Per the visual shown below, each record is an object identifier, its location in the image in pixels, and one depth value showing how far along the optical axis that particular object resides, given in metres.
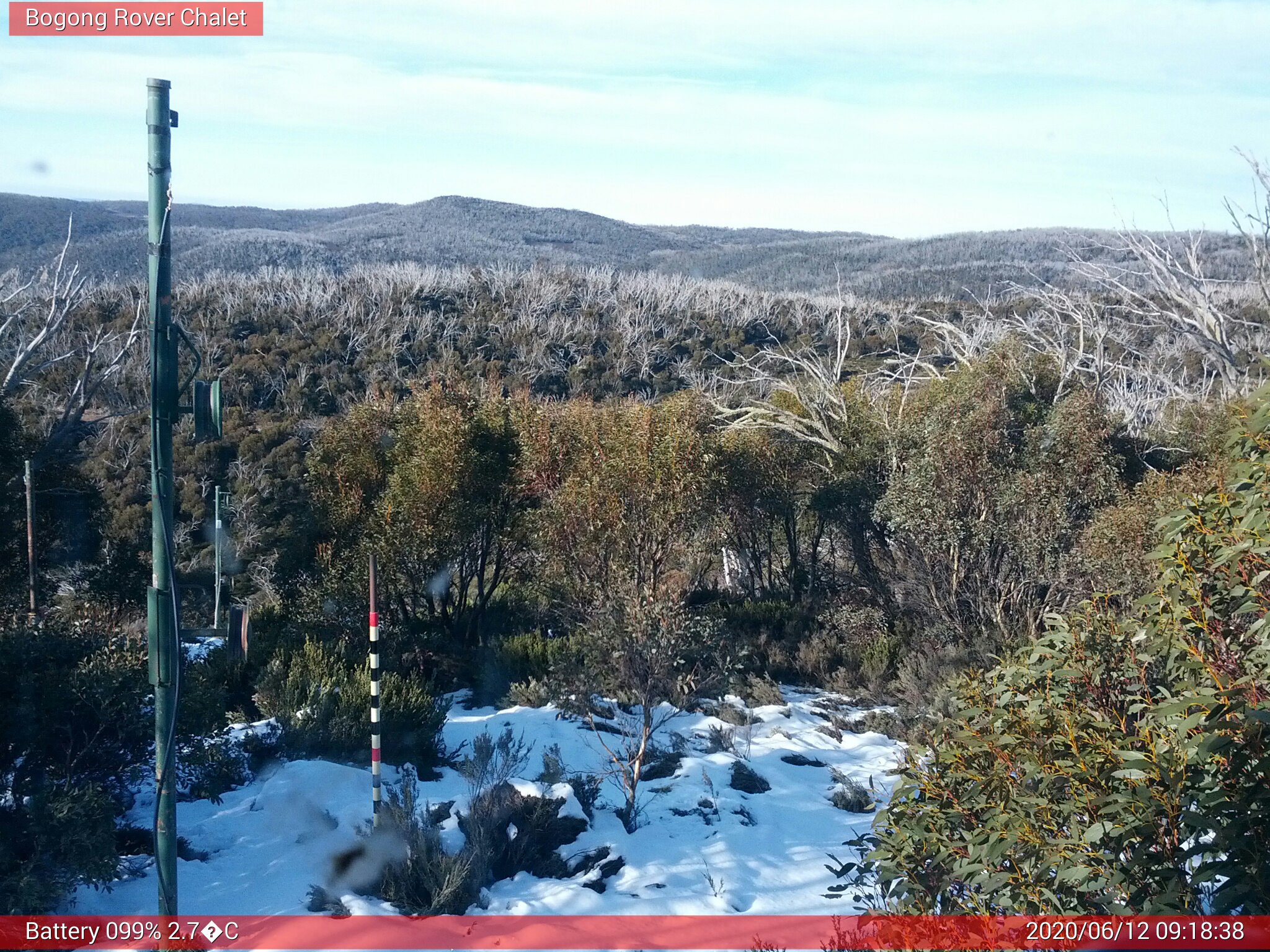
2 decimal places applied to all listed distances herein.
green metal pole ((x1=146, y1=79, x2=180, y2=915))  4.13
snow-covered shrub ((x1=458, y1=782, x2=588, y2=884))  5.29
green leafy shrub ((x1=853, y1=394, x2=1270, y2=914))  2.55
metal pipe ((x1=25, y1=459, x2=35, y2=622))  6.69
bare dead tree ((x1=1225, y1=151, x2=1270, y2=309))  9.29
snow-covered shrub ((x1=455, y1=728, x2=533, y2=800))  5.87
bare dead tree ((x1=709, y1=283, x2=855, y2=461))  12.14
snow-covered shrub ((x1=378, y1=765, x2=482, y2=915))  4.75
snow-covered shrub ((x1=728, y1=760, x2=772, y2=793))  6.84
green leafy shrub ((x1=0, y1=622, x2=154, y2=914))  4.35
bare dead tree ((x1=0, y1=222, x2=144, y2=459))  10.25
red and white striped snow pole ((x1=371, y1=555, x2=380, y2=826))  5.43
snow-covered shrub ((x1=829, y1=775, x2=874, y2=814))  6.69
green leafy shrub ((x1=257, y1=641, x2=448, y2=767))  6.66
